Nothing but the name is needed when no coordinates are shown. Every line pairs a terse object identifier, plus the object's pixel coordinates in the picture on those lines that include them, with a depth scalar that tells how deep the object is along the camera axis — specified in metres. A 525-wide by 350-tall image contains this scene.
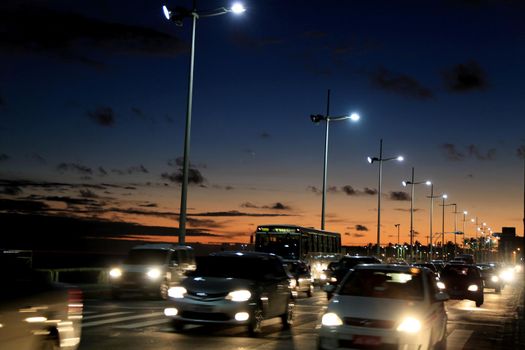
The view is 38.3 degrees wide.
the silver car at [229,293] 15.54
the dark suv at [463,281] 29.09
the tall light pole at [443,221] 114.90
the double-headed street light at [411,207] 75.70
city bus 38.28
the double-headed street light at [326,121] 48.16
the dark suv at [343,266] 29.22
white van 26.36
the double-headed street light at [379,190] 60.91
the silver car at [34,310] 8.13
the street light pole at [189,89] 29.98
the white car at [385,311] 10.88
